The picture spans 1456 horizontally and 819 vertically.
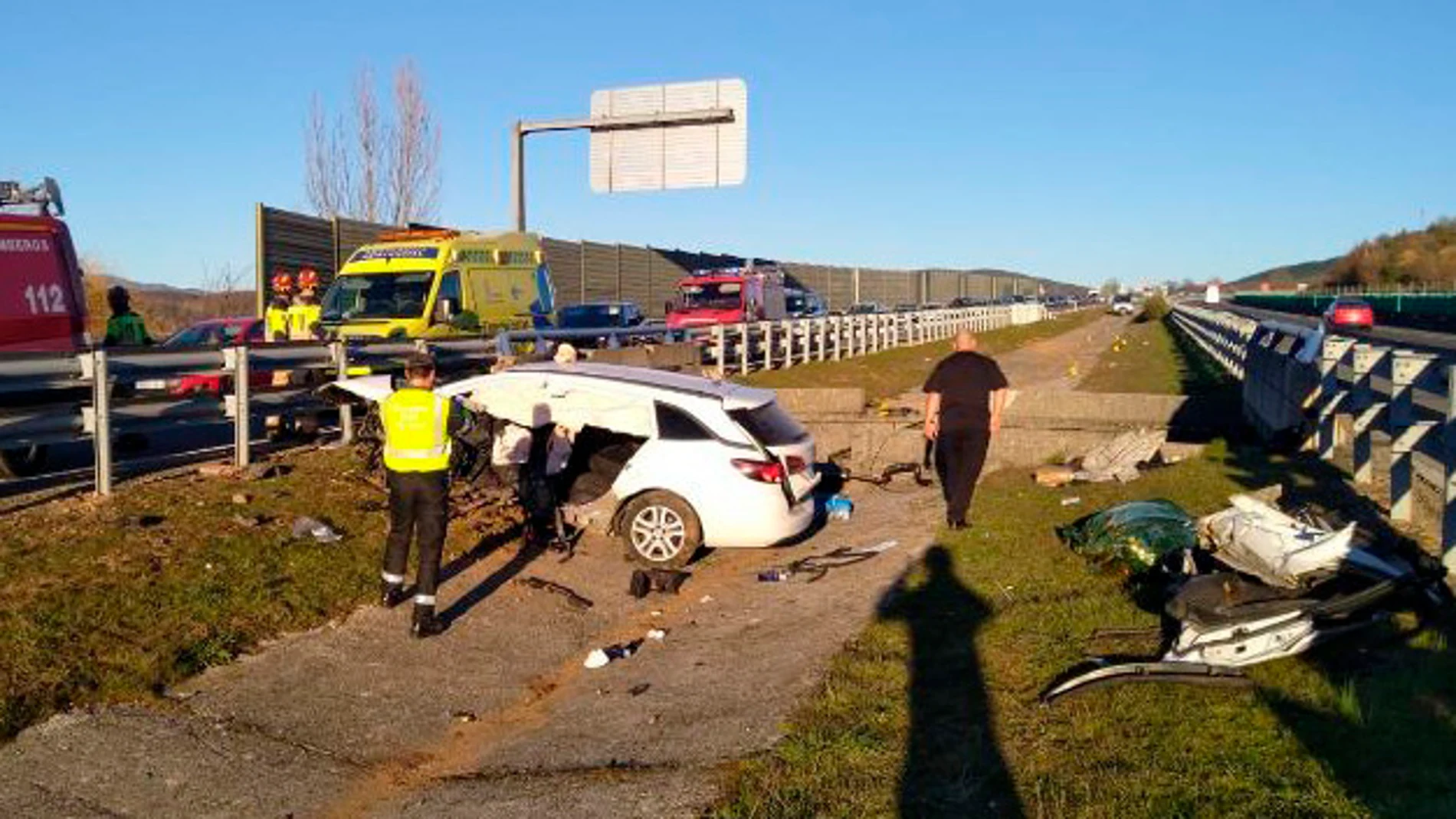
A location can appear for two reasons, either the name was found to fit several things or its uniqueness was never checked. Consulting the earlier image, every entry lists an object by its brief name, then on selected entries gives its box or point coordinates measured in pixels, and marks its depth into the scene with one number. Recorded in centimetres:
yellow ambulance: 1619
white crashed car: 959
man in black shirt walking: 1075
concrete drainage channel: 1653
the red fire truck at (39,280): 1141
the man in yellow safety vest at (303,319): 1536
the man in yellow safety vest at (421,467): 777
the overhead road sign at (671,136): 2544
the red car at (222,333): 1773
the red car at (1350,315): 5247
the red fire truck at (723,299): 3108
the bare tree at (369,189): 3944
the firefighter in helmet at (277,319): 1562
